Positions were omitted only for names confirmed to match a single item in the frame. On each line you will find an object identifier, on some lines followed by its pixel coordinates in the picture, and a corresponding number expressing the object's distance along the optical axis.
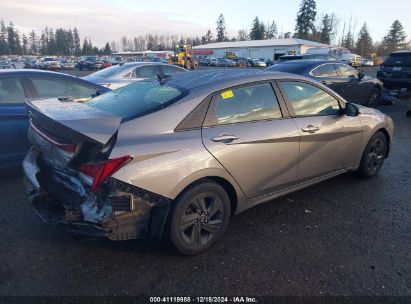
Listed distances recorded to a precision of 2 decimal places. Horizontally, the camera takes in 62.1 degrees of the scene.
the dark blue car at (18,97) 4.68
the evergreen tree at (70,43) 121.88
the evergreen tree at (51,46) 119.37
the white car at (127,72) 9.33
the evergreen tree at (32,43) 122.28
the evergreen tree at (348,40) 107.06
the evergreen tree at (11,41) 110.12
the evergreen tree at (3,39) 108.28
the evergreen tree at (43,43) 121.81
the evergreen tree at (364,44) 91.44
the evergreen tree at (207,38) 134.38
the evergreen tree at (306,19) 95.62
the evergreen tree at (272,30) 119.50
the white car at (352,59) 44.72
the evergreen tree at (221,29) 126.69
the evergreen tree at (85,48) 123.09
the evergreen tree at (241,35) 129.15
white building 69.69
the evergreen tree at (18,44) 112.69
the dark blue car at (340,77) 9.16
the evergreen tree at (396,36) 101.94
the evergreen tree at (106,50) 127.25
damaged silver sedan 2.70
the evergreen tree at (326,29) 102.19
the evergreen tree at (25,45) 116.06
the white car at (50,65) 44.81
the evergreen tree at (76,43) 124.01
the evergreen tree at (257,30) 110.50
